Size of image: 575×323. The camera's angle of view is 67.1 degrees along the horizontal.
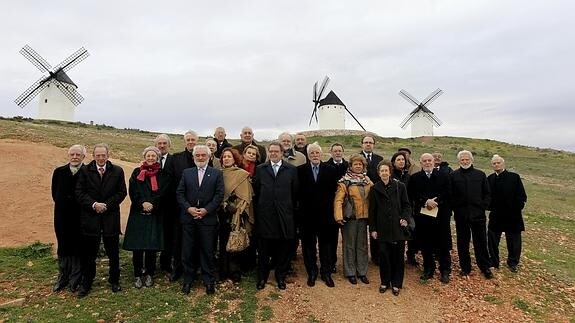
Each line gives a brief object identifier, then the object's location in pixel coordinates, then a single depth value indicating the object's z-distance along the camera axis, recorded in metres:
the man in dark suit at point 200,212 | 6.39
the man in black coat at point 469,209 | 7.55
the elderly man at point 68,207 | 6.25
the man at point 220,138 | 8.18
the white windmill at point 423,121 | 58.78
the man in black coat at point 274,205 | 6.64
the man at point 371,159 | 8.02
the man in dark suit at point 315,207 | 6.89
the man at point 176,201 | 6.80
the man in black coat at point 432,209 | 7.38
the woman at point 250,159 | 7.05
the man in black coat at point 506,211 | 8.09
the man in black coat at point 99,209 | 6.17
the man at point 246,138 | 7.78
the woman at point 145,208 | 6.48
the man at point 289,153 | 7.55
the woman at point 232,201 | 6.64
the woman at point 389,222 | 6.80
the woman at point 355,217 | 7.08
